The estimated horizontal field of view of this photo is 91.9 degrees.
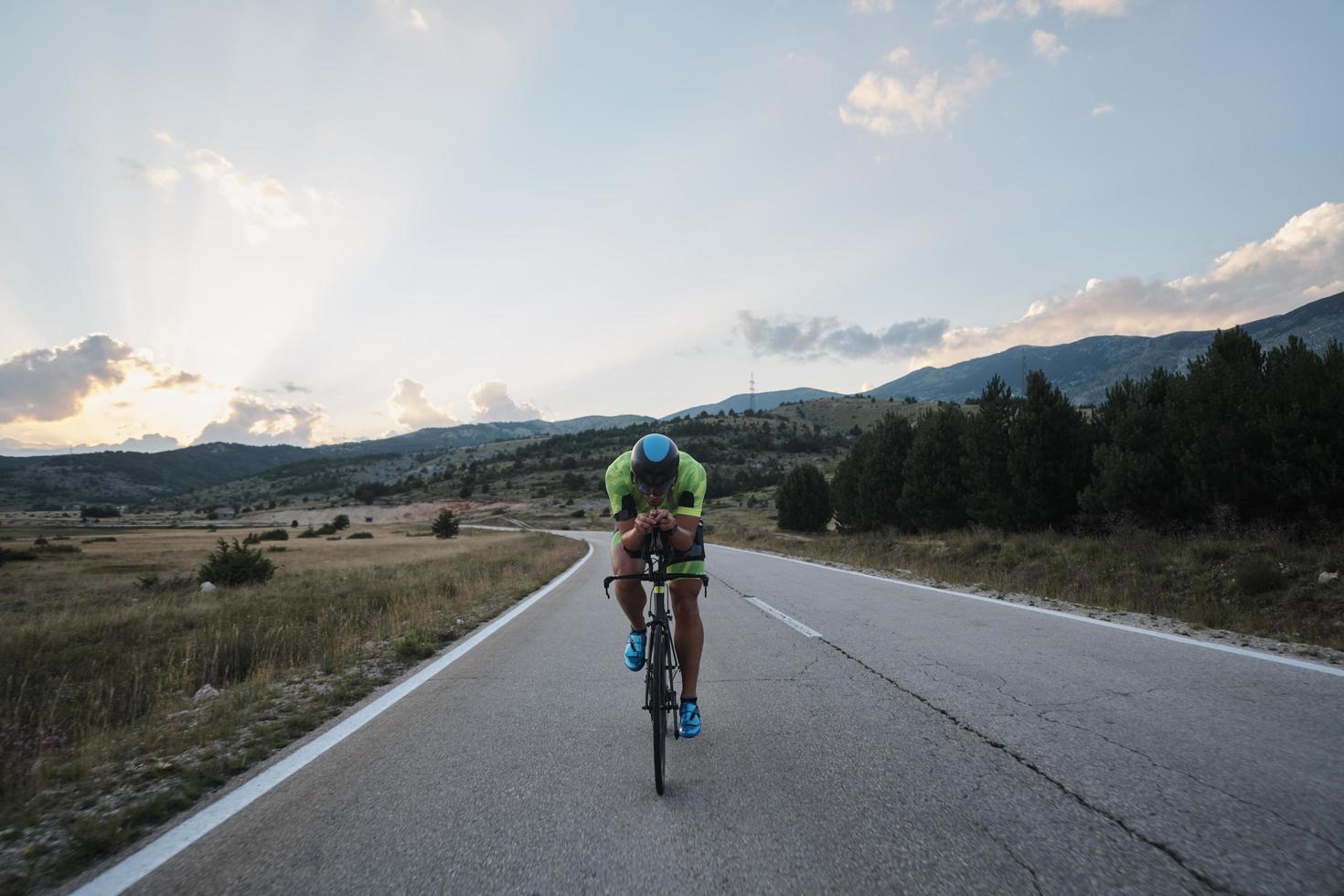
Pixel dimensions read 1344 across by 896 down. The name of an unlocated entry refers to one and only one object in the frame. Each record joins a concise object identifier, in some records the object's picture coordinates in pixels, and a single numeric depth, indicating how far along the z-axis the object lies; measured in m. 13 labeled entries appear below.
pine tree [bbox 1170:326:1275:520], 17.09
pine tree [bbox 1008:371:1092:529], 24.84
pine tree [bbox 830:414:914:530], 38.50
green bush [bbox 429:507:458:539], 58.34
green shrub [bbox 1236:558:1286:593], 8.82
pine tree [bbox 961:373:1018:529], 26.47
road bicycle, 3.40
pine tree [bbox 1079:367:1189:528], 20.05
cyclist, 3.70
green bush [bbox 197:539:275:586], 21.22
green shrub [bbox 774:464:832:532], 51.06
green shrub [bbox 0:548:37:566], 32.73
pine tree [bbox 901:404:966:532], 32.22
